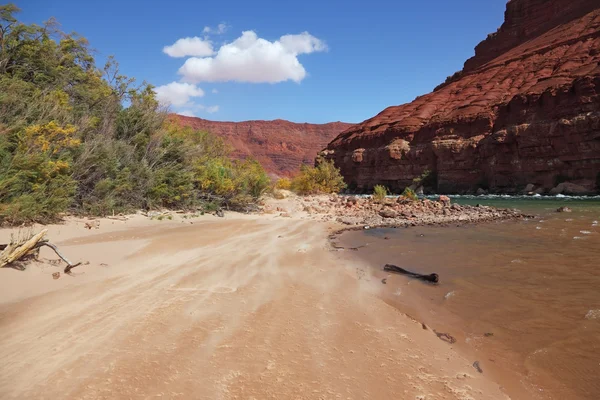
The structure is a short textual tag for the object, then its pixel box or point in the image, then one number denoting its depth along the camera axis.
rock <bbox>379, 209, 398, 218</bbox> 11.27
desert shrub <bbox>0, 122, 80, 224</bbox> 5.58
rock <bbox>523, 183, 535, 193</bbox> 29.85
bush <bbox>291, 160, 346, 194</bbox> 22.25
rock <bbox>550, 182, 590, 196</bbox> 26.33
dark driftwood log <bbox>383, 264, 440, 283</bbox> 4.14
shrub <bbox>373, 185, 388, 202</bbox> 15.71
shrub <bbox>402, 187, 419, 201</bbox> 15.22
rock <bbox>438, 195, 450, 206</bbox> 14.74
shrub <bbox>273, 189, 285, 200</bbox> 17.16
